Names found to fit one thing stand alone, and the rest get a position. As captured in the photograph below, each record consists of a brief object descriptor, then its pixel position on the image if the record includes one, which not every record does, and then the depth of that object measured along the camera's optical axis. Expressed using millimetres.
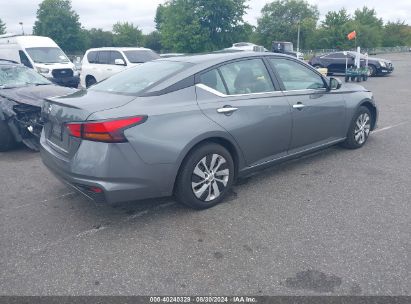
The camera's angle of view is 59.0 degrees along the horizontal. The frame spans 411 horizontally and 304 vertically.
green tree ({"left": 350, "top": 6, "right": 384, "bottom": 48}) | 63469
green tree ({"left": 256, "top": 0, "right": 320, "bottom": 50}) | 76500
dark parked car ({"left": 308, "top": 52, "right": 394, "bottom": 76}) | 19141
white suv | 12938
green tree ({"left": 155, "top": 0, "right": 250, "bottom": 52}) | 35750
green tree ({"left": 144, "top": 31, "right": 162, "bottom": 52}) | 77312
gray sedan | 3166
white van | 13664
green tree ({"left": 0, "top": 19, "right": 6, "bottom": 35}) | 63669
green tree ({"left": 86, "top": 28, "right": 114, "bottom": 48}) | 80306
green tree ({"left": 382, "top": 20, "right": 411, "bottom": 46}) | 74438
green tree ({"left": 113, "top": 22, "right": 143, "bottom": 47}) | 74188
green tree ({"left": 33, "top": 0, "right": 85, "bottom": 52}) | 64188
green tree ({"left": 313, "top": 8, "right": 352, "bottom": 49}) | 58438
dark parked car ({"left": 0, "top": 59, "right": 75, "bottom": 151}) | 5594
